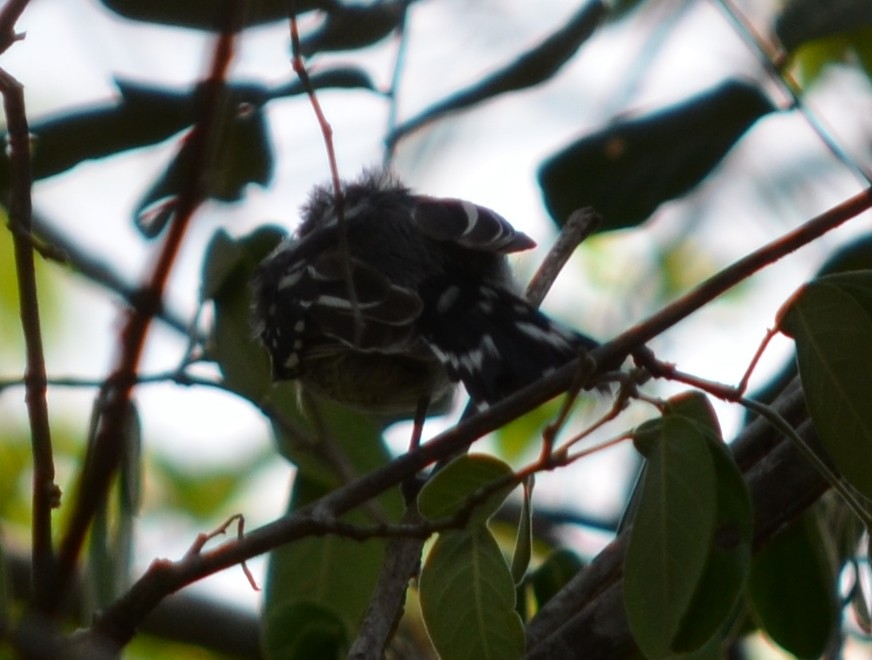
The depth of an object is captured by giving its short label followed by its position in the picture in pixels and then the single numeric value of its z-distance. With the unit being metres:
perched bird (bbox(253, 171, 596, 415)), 6.12
